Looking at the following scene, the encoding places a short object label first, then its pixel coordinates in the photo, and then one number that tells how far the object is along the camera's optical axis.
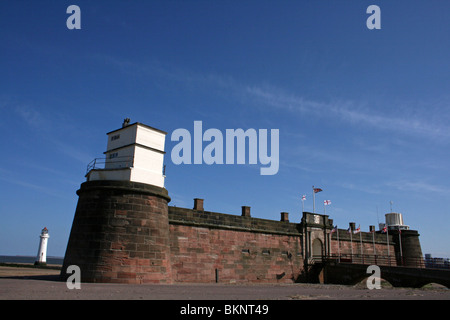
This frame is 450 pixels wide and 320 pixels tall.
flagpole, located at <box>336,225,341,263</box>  29.59
